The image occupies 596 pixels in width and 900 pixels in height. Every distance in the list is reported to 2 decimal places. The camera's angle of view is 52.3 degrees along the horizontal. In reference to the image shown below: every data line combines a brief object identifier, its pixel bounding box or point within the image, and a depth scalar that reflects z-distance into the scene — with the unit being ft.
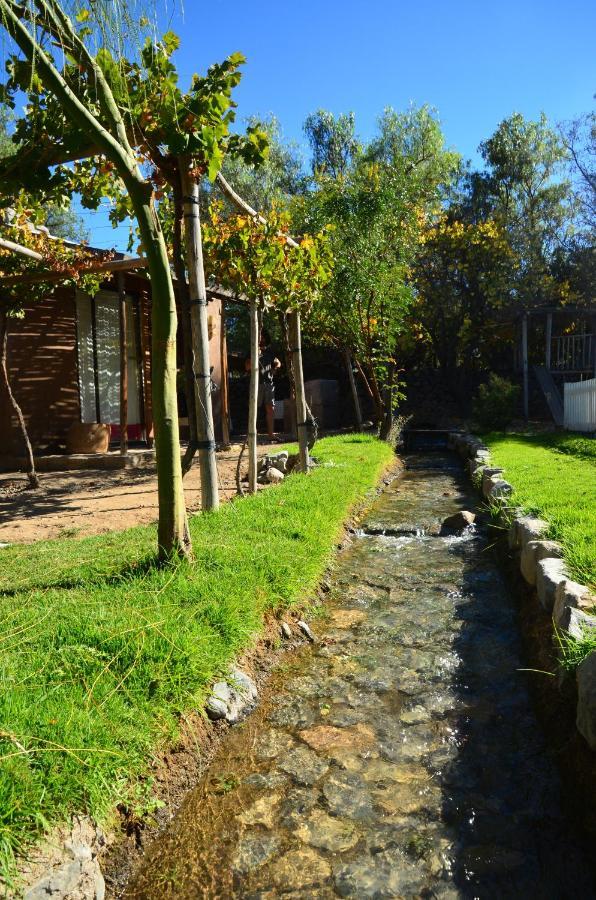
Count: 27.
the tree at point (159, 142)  9.96
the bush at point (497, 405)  45.32
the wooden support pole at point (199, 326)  16.31
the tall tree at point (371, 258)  35.04
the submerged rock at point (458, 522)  20.66
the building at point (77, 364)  34.14
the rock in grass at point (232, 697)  9.23
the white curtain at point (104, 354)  36.27
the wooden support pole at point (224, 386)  37.29
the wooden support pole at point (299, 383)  25.40
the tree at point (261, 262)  19.33
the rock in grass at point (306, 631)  12.75
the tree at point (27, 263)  24.80
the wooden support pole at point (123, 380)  30.53
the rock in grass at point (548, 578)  11.31
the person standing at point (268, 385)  39.22
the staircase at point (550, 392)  48.91
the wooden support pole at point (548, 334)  54.08
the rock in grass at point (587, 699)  7.57
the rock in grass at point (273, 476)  26.68
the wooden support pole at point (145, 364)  38.88
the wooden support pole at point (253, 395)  20.47
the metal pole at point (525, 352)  53.36
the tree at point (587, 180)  56.44
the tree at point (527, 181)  61.62
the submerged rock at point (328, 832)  7.08
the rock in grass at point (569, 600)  9.82
